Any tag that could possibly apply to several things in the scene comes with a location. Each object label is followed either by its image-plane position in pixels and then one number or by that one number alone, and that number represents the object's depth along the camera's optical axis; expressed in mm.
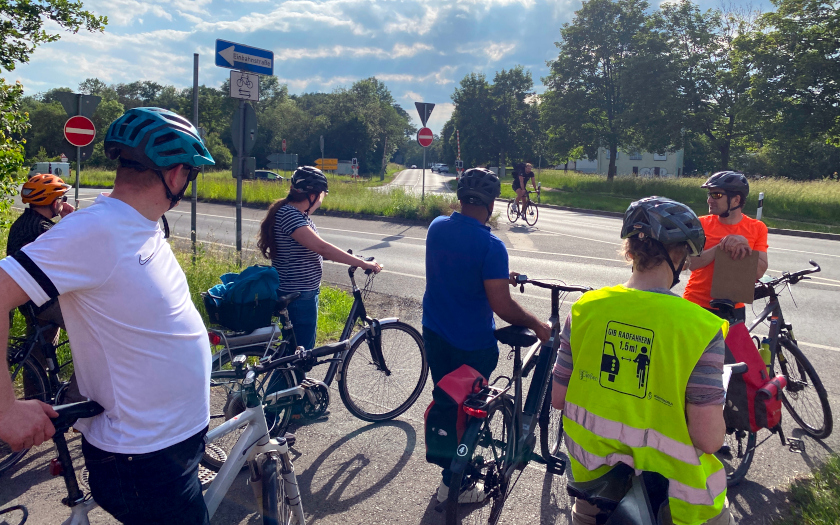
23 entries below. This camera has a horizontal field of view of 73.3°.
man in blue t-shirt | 2943
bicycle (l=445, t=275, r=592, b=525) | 2586
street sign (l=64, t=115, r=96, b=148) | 10531
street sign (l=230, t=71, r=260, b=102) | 8141
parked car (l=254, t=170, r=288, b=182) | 43156
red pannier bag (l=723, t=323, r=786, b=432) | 2174
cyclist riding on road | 17953
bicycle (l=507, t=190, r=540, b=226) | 18344
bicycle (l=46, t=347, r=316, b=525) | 2236
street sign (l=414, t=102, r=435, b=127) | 16422
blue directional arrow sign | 7898
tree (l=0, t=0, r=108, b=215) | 6160
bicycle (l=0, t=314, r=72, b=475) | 3775
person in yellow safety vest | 1743
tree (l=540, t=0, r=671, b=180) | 38531
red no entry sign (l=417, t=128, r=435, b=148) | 17844
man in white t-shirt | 1467
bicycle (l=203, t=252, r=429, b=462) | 4289
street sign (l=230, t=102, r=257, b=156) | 8445
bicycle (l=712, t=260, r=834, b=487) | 3943
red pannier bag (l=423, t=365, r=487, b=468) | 2705
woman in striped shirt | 4109
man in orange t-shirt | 3754
